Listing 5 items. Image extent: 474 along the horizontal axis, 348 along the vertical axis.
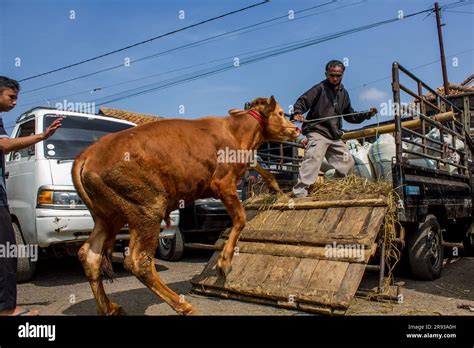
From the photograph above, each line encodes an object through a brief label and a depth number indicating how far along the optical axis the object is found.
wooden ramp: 3.82
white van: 5.40
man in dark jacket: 5.55
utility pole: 21.88
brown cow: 3.40
